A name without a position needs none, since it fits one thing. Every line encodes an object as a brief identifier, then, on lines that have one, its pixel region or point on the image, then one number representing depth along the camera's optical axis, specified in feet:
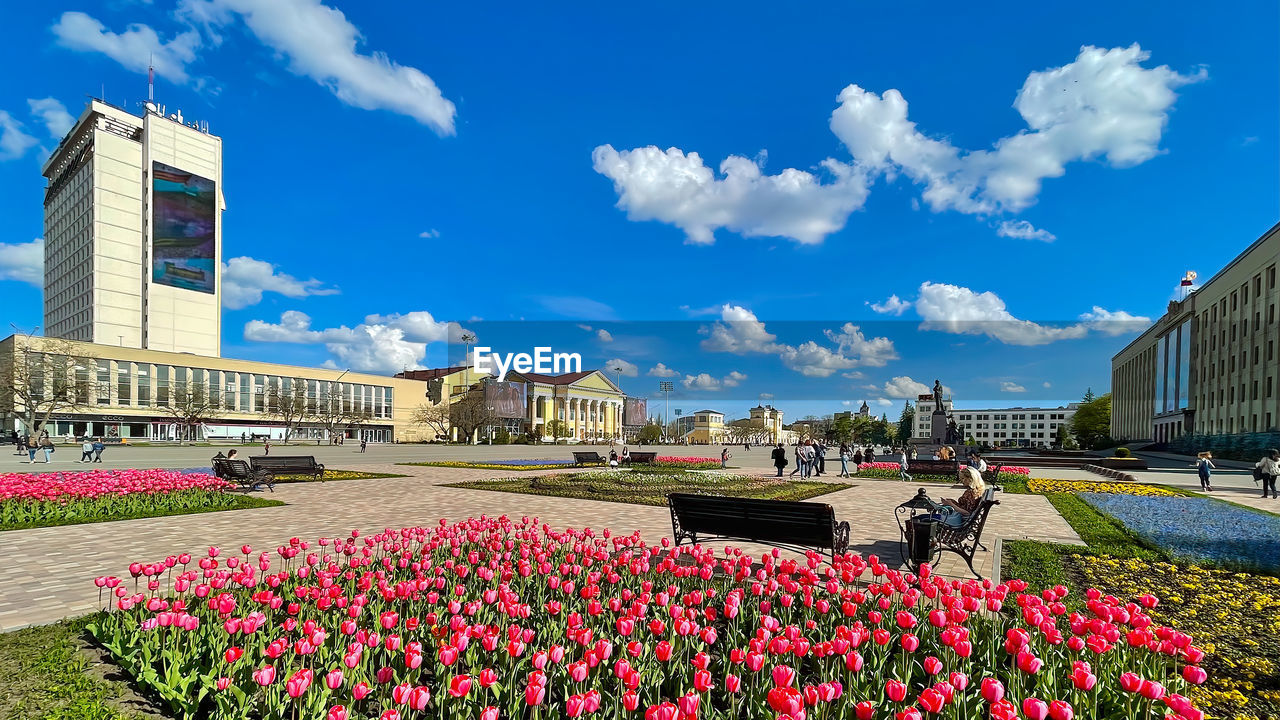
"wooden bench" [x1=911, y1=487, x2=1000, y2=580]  26.63
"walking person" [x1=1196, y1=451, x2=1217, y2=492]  70.69
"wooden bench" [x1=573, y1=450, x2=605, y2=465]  106.11
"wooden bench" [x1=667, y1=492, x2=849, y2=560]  25.64
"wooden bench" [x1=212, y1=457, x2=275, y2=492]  54.85
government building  159.53
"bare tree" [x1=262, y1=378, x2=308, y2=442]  253.44
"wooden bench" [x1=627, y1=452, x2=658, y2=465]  105.91
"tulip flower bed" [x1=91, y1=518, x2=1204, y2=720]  10.57
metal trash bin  26.09
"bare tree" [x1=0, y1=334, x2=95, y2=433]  177.37
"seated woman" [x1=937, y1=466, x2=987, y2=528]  27.83
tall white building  287.28
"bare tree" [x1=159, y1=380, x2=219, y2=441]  227.20
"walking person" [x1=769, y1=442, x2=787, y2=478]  85.58
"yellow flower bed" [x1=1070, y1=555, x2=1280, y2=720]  14.20
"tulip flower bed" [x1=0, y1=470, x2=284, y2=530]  37.65
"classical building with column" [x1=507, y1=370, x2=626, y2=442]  395.75
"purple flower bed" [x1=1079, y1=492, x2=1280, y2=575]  28.84
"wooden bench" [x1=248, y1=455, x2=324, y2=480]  67.72
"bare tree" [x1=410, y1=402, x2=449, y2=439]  302.25
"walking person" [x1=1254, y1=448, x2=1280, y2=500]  63.93
